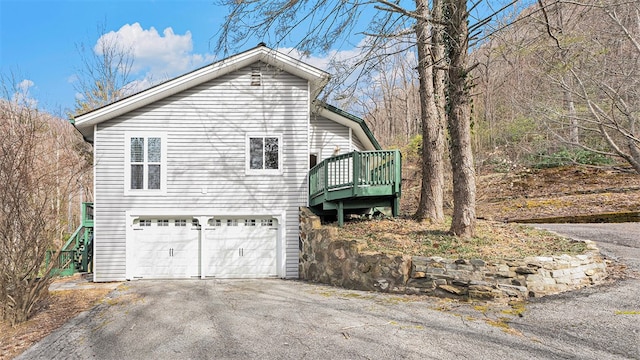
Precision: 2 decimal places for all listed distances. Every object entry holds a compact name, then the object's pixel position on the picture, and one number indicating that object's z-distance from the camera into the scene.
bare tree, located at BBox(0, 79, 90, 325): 6.49
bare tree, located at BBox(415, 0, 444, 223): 10.00
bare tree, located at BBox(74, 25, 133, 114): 21.32
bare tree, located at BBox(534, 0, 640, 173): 11.59
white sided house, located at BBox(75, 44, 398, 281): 10.71
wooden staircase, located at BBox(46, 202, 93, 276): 12.23
